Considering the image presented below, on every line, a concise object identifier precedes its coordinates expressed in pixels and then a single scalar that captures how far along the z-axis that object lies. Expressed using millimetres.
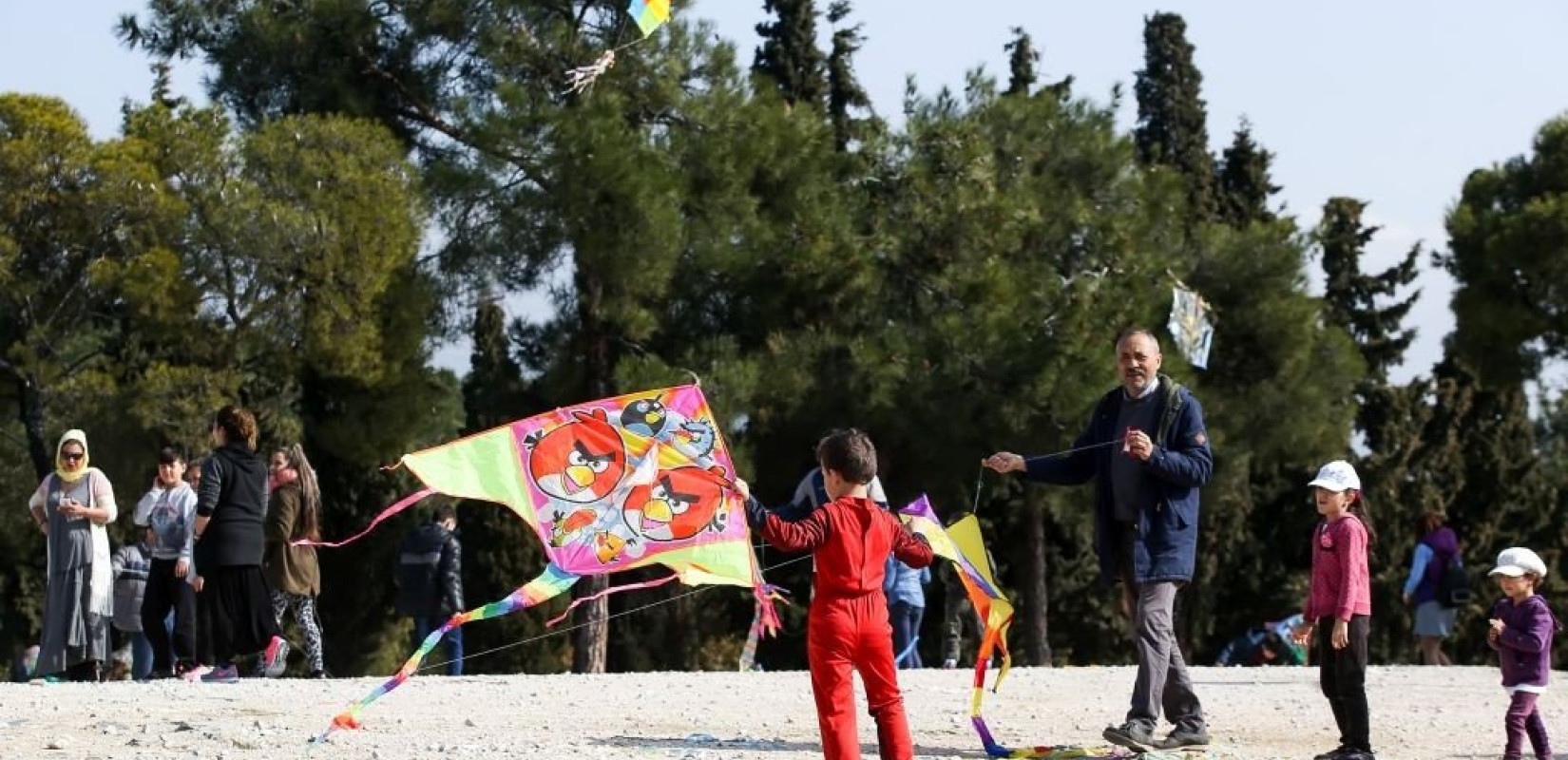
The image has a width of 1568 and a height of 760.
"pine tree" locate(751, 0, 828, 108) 34625
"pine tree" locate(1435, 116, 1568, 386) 29344
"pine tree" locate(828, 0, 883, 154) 34938
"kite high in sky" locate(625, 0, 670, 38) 24031
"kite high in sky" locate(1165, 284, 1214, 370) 26375
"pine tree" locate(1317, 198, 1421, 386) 42094
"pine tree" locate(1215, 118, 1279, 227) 40375
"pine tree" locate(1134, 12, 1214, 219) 39656
